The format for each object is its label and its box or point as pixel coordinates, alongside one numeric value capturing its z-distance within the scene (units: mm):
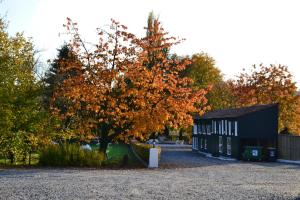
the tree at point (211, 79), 66875
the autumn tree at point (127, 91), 26203
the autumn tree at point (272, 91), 53812
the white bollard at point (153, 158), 26797
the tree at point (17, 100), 25578
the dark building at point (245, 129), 40500
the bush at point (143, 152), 30812
